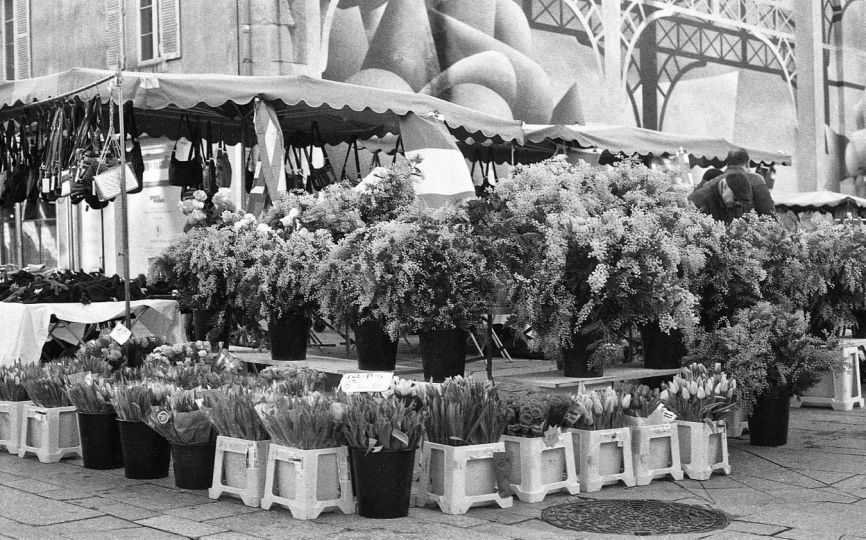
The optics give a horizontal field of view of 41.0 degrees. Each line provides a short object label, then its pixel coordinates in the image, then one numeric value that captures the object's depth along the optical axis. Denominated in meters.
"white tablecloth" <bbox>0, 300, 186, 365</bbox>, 8.85
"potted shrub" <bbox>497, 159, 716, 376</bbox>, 6.52
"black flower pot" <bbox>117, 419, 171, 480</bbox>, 6.46
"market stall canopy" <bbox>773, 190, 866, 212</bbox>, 16.80
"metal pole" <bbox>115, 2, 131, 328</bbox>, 8.35
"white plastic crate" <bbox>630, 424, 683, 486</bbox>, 6.30
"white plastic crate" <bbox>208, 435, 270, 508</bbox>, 5.76
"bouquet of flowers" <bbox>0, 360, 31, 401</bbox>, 7.32
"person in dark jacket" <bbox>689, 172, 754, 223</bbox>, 9.87
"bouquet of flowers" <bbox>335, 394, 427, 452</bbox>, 5.43
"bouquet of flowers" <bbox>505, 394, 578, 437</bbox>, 5.87
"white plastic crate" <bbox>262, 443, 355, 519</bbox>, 5.49
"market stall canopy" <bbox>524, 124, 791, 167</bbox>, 12.27
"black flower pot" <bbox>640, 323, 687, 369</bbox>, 7.45
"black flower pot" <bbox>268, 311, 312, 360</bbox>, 7.77
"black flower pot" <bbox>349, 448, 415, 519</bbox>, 5.45
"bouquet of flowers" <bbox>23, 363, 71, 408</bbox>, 7.07
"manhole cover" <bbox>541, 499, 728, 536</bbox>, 5.30
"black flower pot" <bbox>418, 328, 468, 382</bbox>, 6.77
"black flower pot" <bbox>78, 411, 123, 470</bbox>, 6.78
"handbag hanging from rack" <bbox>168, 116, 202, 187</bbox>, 11.09
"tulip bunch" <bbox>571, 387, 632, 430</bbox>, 6.12
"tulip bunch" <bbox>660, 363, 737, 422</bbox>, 6.51
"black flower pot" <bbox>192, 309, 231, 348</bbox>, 8.40
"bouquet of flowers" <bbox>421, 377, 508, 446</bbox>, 5.64
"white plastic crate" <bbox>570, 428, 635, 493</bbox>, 6.11
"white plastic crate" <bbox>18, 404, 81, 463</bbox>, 7.03
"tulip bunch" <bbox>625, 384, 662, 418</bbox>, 6.37
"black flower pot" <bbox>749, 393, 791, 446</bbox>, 7.42
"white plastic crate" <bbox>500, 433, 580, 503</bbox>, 5.85
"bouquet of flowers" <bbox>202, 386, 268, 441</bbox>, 5.82
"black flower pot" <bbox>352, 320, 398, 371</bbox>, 7.15
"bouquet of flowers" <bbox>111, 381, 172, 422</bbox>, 6.38
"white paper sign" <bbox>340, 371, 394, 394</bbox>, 5.94
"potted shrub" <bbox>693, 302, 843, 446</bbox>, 7.14
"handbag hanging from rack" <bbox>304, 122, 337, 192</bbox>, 11.77
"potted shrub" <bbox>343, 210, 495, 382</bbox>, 6.66
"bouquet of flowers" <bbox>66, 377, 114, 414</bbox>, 6.70
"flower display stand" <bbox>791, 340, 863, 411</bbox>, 9.06
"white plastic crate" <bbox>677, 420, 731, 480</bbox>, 6.41
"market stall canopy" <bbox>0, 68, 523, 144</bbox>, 9.23
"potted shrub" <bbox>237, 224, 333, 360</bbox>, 7.57
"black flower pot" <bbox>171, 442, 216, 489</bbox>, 6.14
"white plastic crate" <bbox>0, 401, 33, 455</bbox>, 7.32
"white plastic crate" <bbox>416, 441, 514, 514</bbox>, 5.59
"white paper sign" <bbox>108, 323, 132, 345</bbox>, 7.72
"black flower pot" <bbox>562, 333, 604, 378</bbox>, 6.71
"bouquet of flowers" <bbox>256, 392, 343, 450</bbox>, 5.50
